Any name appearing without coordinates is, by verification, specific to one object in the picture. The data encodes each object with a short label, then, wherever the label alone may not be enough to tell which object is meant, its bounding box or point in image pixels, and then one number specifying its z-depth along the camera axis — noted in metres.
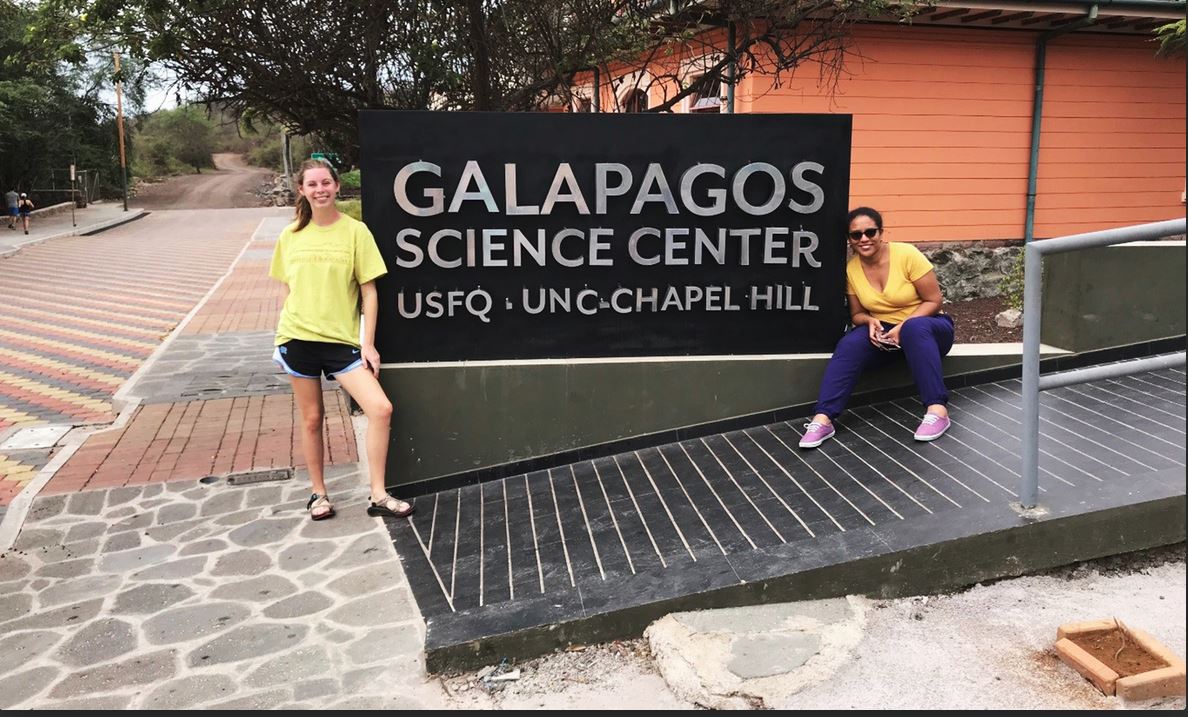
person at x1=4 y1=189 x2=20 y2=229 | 27.84
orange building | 9.48
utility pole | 37.31
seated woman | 4.69
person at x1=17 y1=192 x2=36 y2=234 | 26.66
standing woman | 4.48
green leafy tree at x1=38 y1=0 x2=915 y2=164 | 6.05
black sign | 4.91
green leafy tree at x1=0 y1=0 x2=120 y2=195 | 27.55
